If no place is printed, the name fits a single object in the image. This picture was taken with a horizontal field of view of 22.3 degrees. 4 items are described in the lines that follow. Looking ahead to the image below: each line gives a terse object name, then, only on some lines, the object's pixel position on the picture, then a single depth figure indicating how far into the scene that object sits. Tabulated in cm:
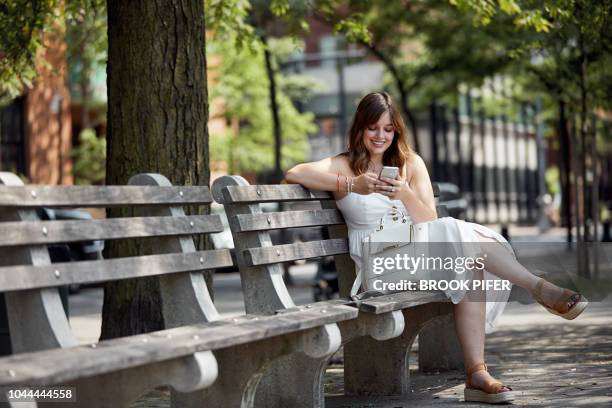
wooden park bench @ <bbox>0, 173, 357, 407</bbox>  526
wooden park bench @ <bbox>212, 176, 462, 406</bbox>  746
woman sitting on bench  822
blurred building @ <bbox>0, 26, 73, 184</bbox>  4449
